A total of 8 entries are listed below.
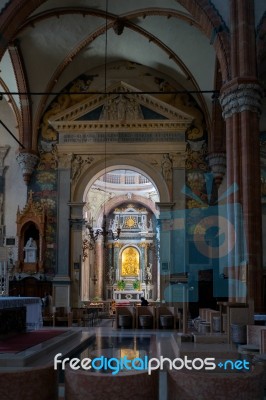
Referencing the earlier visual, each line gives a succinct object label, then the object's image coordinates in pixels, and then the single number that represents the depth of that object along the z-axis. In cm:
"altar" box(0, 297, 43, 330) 1024
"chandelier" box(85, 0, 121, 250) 1619
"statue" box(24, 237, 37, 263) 1770
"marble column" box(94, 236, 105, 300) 2808
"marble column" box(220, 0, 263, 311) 1056
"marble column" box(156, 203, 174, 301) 1735
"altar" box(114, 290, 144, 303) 2804
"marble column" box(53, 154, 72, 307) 1762
